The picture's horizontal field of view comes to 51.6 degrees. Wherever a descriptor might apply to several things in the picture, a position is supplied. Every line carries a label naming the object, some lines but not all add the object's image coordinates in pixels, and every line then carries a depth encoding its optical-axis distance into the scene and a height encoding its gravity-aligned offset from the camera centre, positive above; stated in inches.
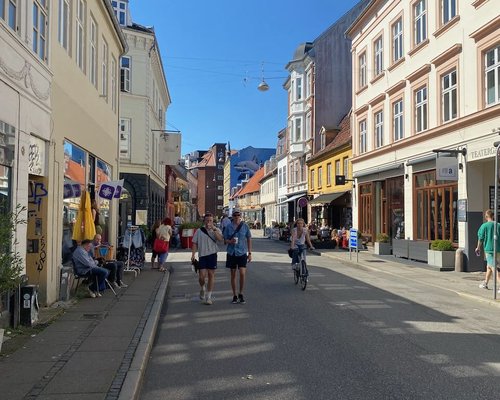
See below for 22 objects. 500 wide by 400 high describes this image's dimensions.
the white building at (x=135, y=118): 1084.5 +220.3
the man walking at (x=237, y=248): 385.4 -19.3
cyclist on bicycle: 485.7 -16.8
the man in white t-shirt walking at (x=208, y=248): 383.6 -19.2
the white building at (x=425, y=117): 605.3 +152.1
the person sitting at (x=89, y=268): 389.7 -35.3
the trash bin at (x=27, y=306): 281.7 -45.7
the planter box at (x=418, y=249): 687.7 -36.7
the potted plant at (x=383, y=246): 850.1 -39.0
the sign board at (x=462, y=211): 618.2 +13.8
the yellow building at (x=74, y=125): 357.7 +87.2
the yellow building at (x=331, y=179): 1202.7 +113.9
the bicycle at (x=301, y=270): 463.0 -43.8
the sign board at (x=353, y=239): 782.1 -25.4
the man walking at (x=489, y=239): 446.6 -14.4
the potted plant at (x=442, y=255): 629.3 -39.8
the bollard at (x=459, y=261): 611.2 -45.7
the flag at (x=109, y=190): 517.3 +32.2
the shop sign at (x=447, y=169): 634.8 +65.6
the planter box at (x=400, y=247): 753.0 -37.7
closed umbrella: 410.9 -0.8
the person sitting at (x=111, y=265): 439.8 -37.3
